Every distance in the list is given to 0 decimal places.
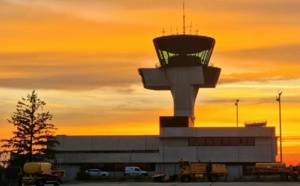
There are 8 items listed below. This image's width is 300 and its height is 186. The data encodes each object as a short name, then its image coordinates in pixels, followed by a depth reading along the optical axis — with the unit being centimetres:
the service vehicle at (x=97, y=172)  10360
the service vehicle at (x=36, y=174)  6494
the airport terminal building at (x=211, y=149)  10825
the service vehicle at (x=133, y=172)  10500
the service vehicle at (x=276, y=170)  8331
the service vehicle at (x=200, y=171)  8062
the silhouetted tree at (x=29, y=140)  9431
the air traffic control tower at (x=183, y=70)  12138
